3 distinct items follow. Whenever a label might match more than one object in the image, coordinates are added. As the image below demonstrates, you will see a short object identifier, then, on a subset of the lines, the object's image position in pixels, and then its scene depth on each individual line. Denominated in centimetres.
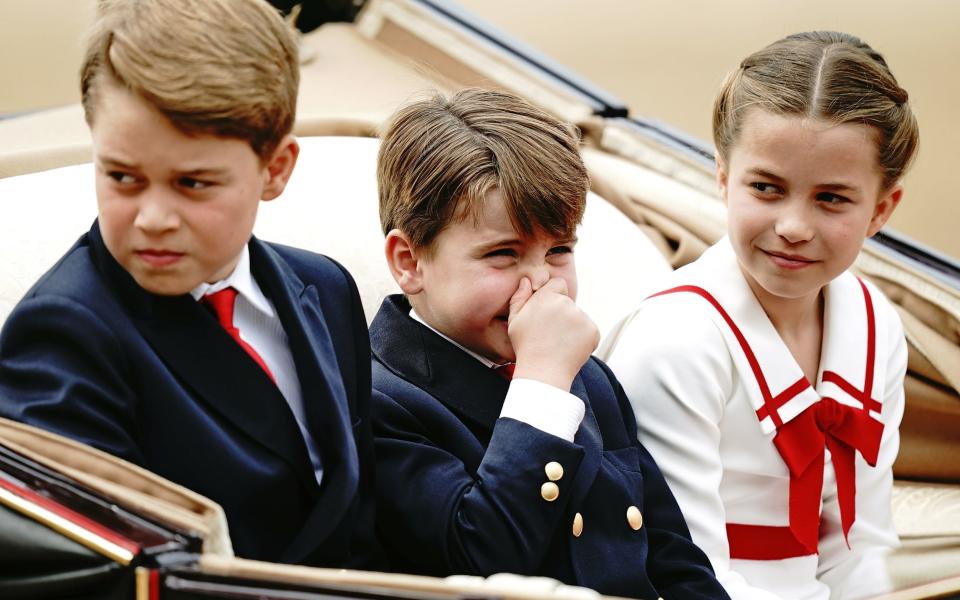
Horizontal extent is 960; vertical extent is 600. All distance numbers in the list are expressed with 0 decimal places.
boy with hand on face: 624
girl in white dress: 638
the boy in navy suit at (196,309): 608
